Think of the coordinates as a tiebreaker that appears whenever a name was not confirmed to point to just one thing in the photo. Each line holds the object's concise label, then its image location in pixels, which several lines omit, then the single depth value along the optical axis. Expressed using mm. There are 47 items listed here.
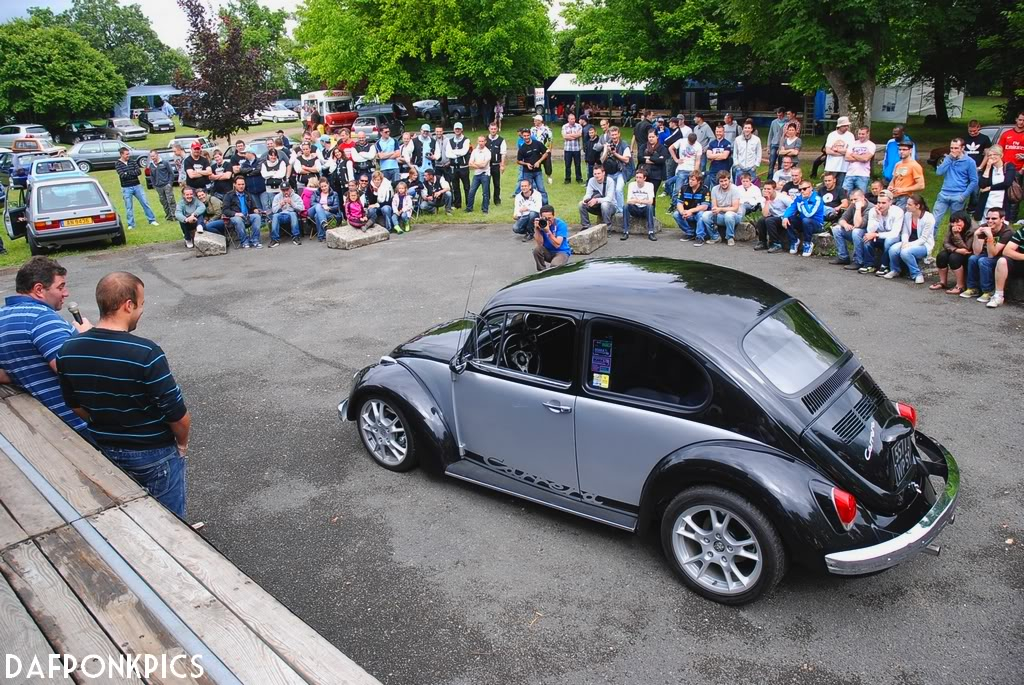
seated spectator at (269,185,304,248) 15773
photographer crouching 10838
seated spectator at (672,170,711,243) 13719
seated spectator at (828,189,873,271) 11188
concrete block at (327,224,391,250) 14891
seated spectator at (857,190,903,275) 10727
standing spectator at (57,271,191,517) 4031
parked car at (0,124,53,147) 38188
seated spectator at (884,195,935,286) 10383
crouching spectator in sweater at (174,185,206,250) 15695
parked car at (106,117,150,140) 45112
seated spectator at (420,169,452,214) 17281
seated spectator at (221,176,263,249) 15625
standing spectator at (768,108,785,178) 16906
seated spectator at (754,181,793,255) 12422
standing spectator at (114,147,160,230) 17391
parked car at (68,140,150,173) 32938
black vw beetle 4215
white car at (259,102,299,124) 58306
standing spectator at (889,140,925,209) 11891
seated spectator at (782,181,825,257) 12117
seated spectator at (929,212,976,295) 9695
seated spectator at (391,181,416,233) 16000
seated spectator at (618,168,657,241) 13820
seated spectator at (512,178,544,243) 13766
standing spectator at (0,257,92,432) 4895
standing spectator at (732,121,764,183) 15312
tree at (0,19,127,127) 49000
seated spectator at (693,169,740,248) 13195
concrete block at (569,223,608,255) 13164
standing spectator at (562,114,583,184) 19453
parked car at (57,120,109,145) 46562
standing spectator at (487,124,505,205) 17219
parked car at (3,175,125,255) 15516
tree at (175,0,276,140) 23234
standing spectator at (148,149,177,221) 18469
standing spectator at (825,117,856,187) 13531
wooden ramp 2701
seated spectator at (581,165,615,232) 14273
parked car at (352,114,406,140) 35438
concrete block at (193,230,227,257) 15117
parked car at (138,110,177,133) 51125
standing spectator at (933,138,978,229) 11688
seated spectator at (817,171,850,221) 12445
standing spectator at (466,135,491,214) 16719
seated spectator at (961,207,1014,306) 9273
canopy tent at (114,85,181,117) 65062
